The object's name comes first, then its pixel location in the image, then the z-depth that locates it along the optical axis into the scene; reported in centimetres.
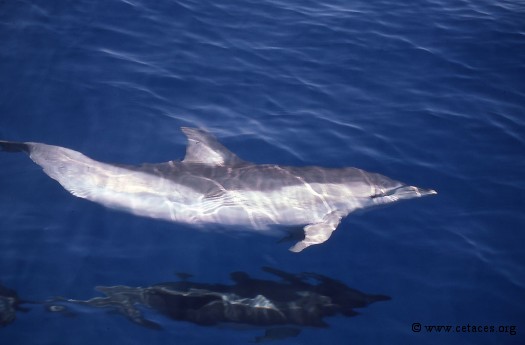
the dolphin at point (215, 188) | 807
